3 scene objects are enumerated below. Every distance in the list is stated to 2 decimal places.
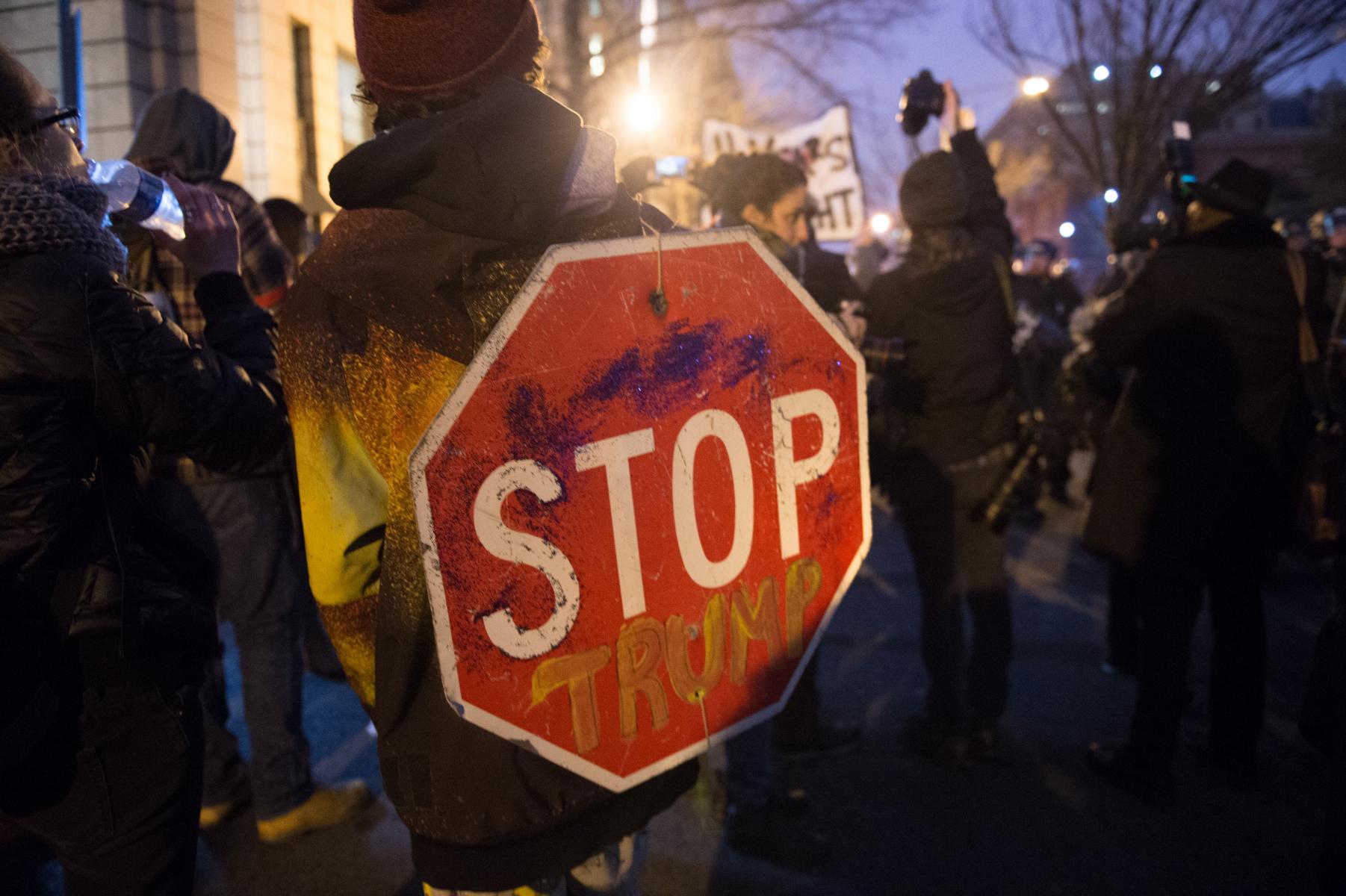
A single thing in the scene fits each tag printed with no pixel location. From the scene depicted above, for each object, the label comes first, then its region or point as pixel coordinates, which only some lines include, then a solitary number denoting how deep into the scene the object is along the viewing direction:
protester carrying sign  1.19
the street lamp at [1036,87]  13.15
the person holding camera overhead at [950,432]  3.29
